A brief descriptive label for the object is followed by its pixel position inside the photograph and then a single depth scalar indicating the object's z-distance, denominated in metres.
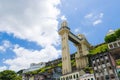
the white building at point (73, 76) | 30.81
